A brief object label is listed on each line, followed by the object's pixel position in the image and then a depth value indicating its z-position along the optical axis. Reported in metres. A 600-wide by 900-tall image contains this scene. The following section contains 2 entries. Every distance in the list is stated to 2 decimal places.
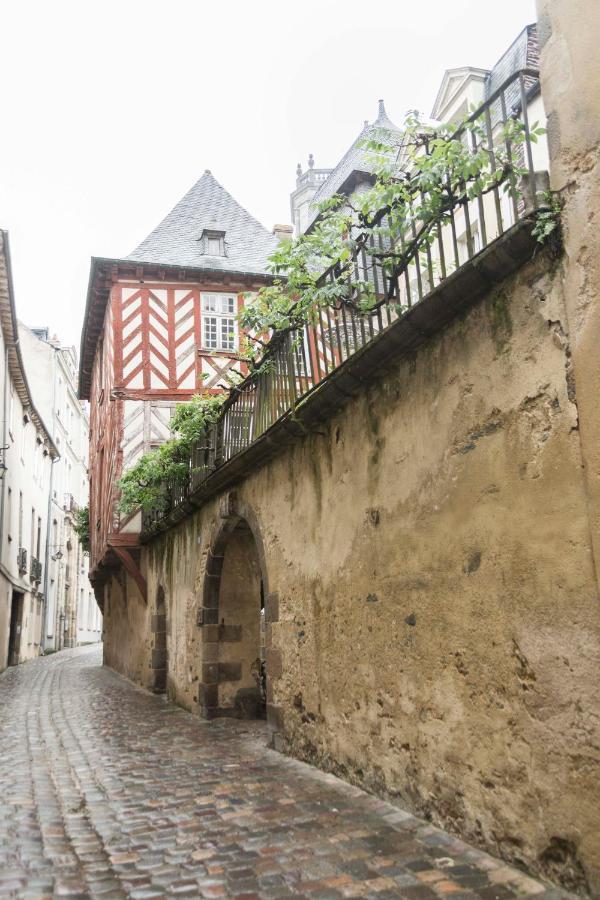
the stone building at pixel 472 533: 3.17
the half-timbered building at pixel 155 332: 14.82
